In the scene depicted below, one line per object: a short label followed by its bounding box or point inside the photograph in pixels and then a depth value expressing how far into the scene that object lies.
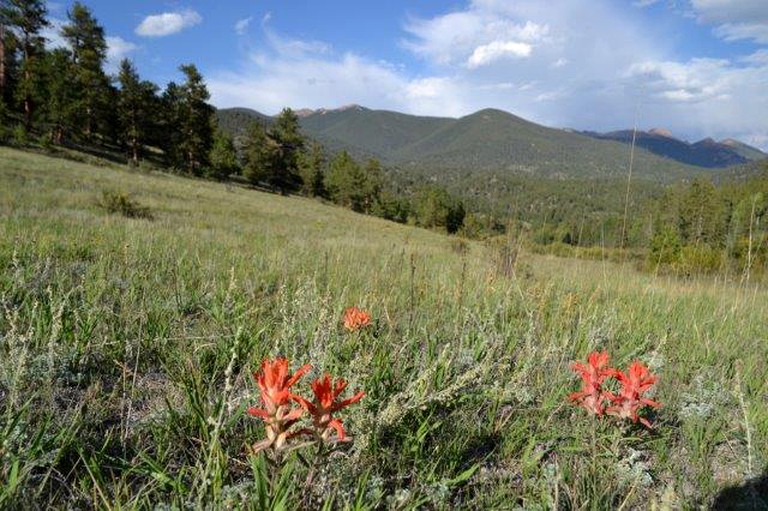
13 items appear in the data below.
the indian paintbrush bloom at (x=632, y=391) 1.81
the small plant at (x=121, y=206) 11.31
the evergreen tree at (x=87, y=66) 29.09
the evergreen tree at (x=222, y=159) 37.12
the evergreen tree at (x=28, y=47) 26.33
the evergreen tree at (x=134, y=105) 31.64
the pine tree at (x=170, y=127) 35.56
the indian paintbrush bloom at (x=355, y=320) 2.67
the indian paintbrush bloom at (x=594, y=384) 1.89
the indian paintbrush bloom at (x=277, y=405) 1.21
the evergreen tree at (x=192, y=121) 36.44
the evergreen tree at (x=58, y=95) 26.20
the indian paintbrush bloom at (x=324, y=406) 1.22
